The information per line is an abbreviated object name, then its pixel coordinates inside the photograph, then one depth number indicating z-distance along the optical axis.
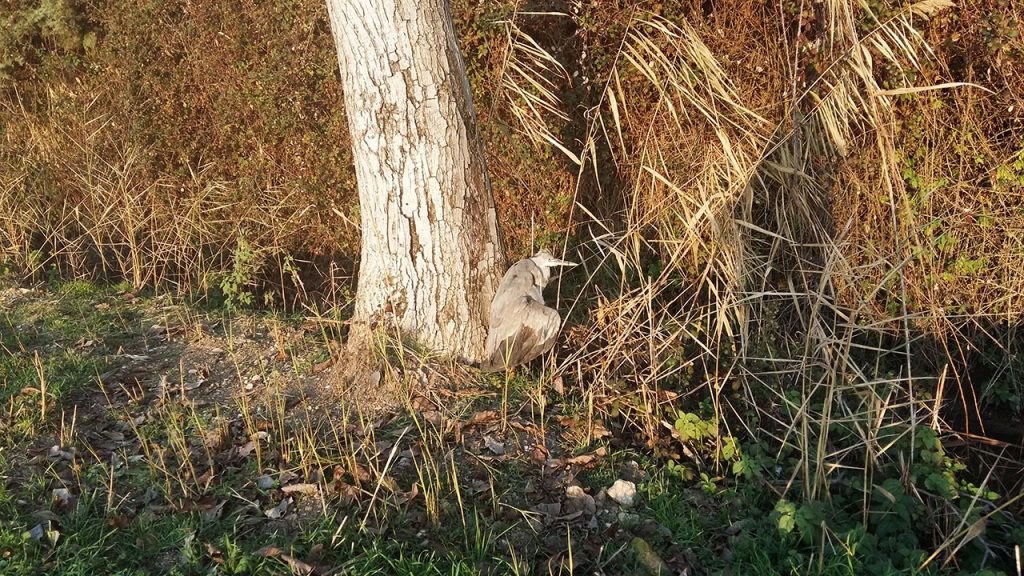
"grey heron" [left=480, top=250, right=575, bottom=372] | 3.69
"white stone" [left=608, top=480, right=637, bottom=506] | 3.19
